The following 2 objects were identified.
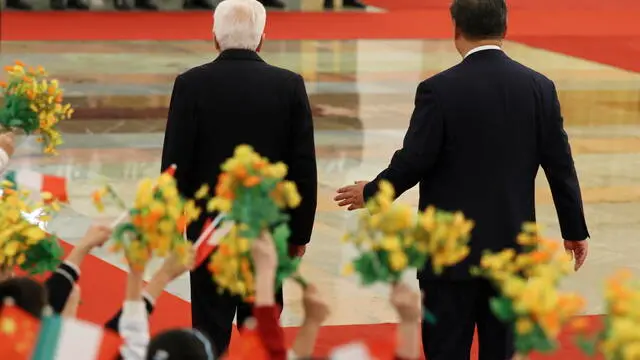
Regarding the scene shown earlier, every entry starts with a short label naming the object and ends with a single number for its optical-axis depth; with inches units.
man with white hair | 399.2
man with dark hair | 368.5
